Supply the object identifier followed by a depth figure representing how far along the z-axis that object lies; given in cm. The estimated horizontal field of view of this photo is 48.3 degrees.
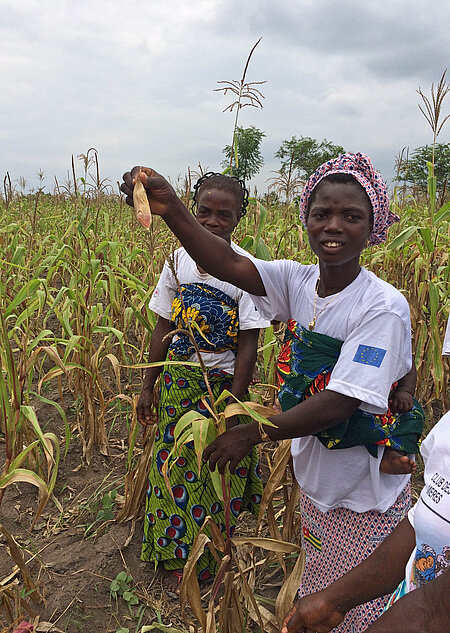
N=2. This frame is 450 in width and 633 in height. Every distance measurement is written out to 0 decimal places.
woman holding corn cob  107
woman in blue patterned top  162
